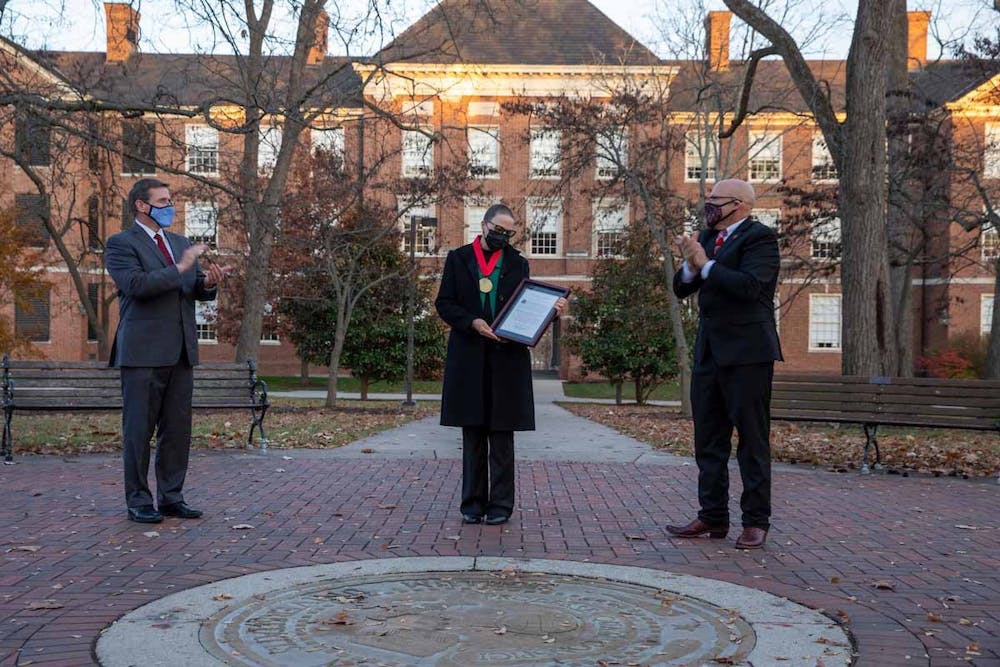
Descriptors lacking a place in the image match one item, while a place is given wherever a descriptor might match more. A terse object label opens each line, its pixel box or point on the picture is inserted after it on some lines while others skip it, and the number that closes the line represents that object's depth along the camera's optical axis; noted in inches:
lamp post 950.4
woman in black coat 263.6
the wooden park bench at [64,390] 409.1
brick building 1521.9
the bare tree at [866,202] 582.2
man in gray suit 261.7
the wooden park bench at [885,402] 388.5
